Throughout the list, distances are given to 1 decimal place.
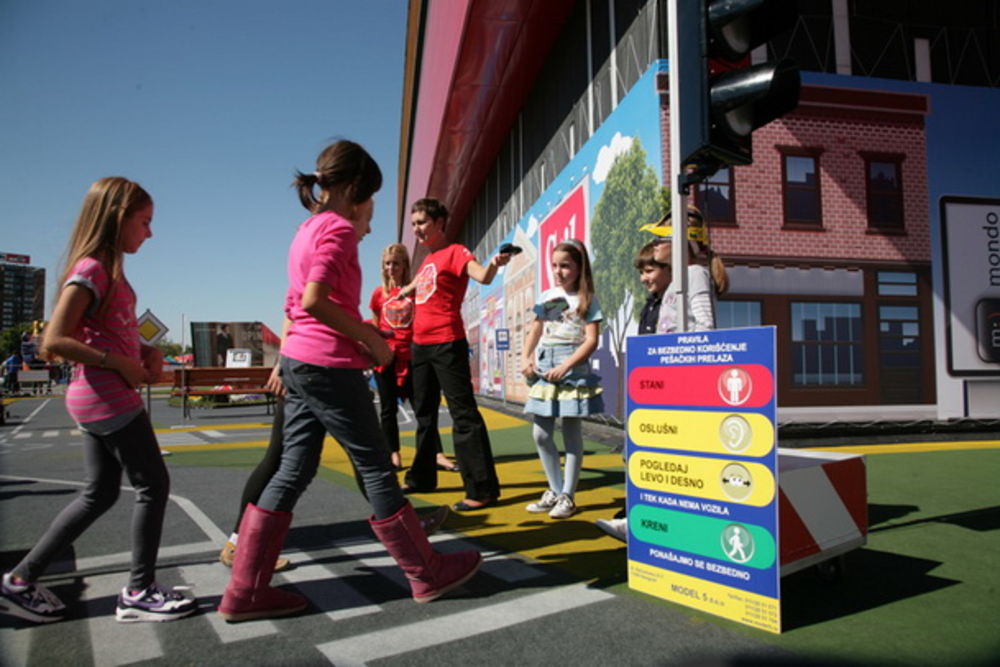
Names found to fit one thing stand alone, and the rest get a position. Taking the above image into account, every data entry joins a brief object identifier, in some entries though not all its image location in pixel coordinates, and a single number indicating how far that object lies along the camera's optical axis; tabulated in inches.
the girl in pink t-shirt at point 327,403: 95.2
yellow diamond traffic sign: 592.1
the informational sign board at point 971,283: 441.4
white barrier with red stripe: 97.0
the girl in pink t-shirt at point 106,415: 94.0
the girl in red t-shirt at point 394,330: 216.5
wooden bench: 600.7
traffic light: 105.3
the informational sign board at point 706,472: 90.4
